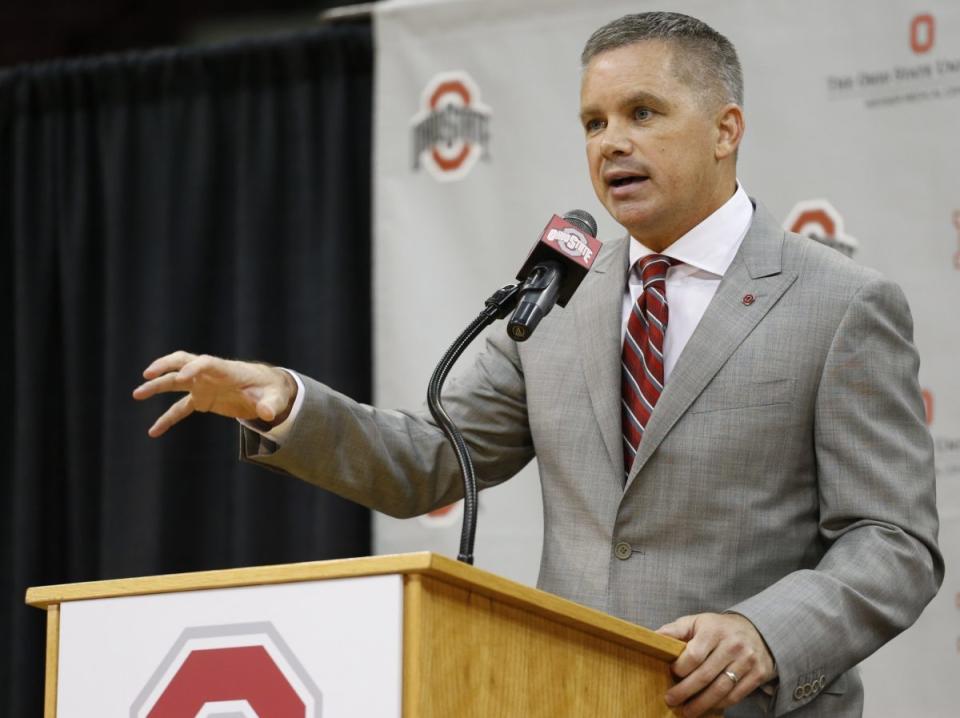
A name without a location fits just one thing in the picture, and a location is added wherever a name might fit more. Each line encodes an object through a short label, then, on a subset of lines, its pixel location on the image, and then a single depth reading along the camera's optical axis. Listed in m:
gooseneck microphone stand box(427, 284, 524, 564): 7.17
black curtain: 8.85
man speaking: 7.21
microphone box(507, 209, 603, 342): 7.18
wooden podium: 6.86
